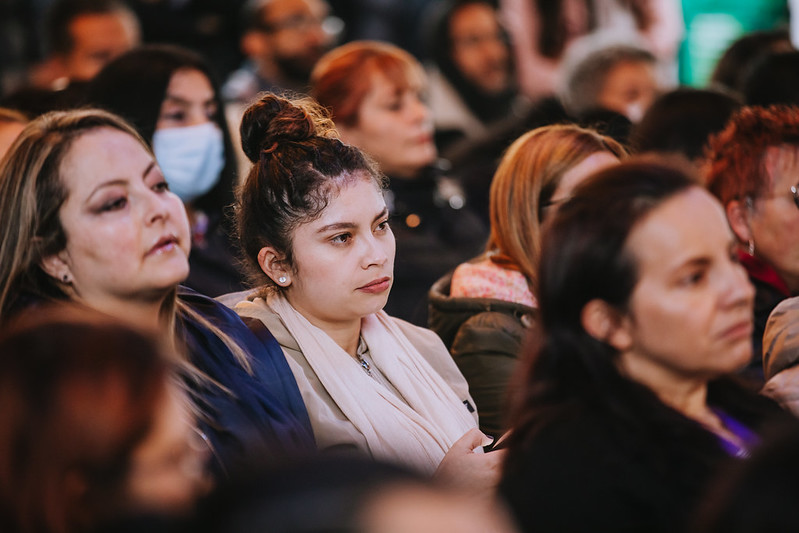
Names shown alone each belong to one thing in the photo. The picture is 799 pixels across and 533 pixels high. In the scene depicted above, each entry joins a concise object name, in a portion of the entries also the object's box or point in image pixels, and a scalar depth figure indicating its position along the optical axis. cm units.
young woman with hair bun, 468
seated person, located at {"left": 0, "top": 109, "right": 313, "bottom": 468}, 432
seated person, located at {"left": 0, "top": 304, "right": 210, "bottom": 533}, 226
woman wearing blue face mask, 673
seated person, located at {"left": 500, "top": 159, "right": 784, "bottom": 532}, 317
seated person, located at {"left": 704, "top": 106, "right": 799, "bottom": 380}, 543
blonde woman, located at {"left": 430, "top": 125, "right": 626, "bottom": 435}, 559
